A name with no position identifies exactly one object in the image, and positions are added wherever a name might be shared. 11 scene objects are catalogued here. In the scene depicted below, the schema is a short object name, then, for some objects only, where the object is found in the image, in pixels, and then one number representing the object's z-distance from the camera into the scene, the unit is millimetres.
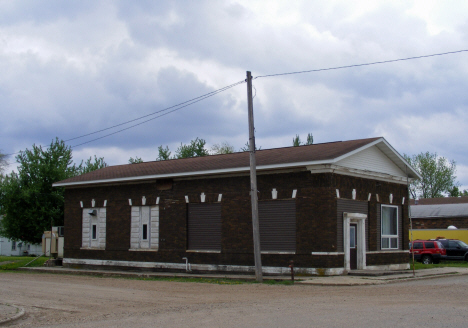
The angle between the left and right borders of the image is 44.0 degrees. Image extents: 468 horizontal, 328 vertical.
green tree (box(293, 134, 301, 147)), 59156
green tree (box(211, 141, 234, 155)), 80062
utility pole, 20719
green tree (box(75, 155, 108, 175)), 47675
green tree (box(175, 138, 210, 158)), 64688
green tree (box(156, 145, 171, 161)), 65375
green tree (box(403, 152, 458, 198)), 82812
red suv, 35906
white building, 70750
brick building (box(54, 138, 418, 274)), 22328
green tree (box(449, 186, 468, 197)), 83569
